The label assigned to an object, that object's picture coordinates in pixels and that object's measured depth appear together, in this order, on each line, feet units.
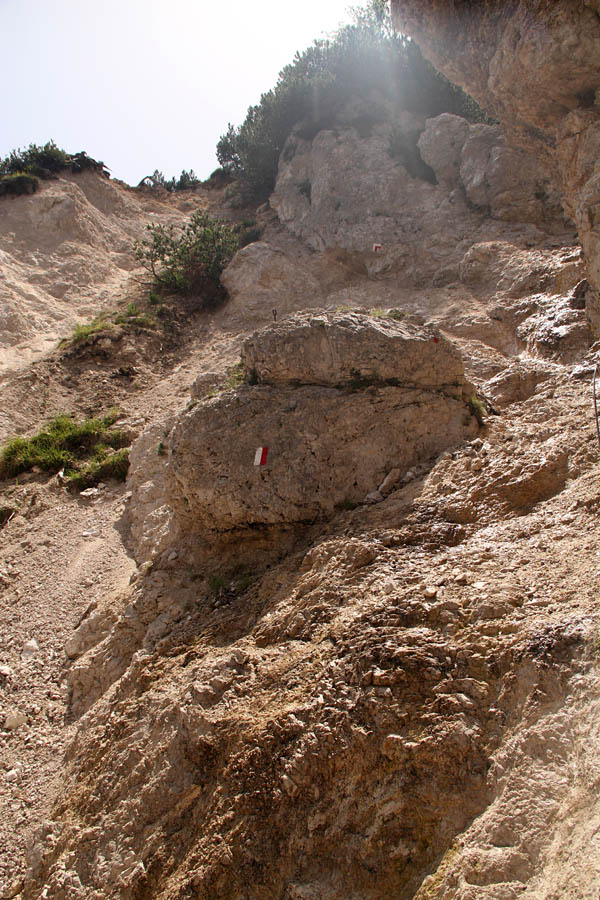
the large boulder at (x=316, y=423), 18.26
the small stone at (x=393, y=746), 10.12
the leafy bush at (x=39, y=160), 60.70
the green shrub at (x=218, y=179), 76.43
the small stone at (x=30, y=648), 20.77
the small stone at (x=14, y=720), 18.42
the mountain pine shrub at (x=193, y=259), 49.83
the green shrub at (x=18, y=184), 56.13
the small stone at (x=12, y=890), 13.97
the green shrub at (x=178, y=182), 76.18
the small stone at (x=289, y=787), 10.53
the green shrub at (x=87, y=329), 41.87
